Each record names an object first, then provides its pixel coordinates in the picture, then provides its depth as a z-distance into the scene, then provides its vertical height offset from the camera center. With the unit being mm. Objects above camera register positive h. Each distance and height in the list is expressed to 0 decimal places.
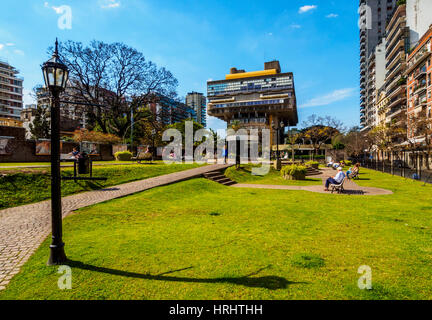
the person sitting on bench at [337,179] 12055 -1233
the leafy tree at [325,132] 45625 +4653
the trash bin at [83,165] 6377 -259
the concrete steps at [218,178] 15594 -1513
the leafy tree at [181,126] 59012 +7268
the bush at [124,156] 25719 -50
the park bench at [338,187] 12039 -1635
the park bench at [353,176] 19094 -1694
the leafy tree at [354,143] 55562 +2842
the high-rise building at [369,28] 84250 +46555
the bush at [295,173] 18812 -1414
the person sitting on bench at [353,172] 18997 -1395
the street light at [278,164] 24266 -962
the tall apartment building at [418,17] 42297 +26443
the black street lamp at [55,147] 4156 +158
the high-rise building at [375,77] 73000 +25153
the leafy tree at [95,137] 34094 +2666
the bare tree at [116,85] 31484 +10138
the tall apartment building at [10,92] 72750 +20176
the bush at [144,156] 25094 -55
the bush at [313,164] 28484 -1076
